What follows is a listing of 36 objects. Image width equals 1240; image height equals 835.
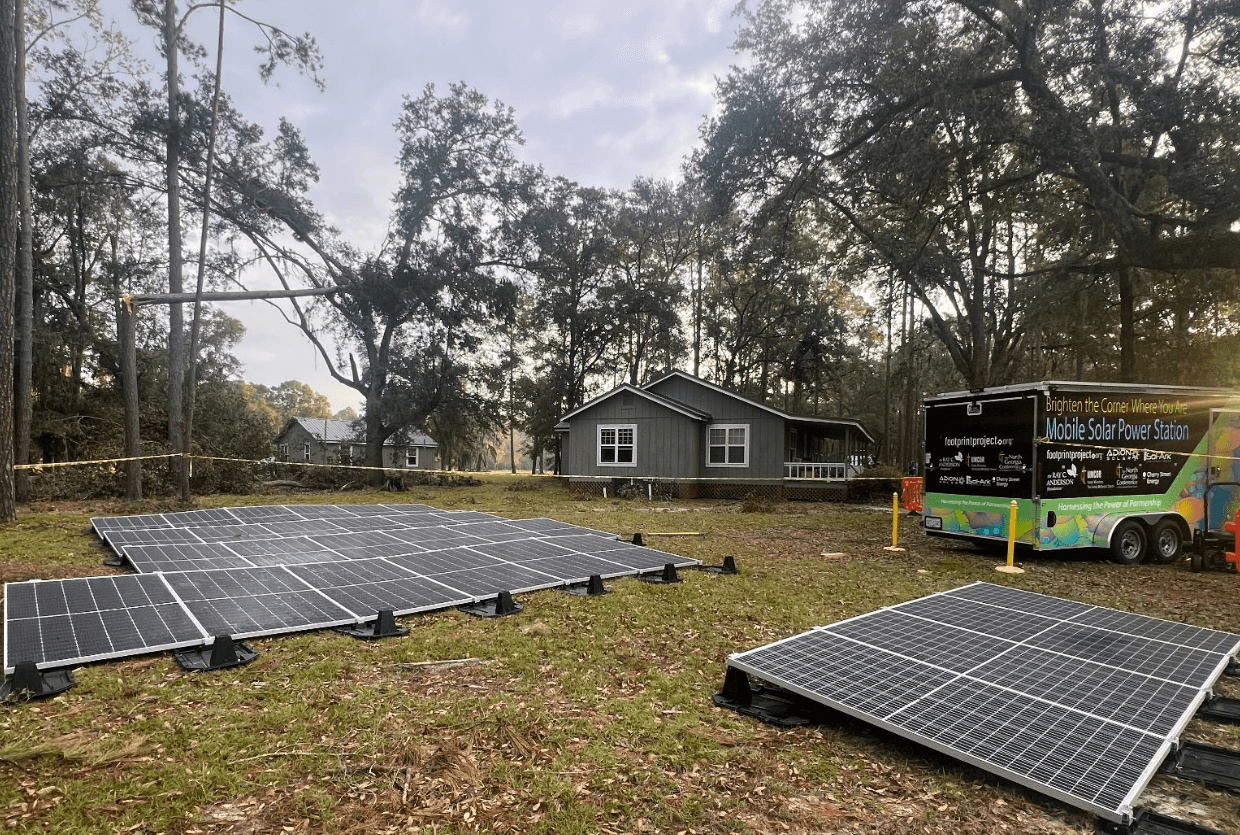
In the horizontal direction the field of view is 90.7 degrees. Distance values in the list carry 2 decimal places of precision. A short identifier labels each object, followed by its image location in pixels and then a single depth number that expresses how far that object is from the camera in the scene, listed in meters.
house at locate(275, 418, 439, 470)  48.25
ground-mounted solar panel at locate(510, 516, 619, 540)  10.51
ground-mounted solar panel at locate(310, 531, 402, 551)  8.78
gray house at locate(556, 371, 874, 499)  23.92
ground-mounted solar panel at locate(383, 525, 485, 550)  9.11
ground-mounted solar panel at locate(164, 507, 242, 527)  10.00
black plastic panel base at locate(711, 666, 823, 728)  3.93
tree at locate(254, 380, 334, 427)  80.06
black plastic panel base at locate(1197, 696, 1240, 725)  3.99
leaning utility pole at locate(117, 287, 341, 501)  16.31
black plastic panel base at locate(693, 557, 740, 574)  8.72
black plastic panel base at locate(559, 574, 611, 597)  7.25
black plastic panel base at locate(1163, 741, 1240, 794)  3.18
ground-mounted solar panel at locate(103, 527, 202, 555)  8.29
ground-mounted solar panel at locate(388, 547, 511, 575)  7.52
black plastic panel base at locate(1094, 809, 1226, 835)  2.66
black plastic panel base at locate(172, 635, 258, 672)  4.54
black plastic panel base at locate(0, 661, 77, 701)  3.88
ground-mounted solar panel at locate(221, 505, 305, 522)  10.72
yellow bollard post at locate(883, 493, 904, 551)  11.50
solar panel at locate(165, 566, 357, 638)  5.29
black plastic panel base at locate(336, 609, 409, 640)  5.45
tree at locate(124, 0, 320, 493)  17.86
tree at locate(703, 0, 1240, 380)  11.18
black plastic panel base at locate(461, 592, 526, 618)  6.28
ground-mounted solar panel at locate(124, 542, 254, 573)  7.07
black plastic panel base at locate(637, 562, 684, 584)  7.95
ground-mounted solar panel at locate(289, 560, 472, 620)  6.07
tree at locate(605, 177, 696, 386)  36.53
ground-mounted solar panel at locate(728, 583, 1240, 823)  3.03
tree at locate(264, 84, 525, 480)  27.03
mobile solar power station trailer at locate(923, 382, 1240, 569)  9.78
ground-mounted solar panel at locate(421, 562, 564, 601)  6.83
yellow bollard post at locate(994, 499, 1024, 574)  9.43
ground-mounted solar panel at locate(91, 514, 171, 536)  9.46
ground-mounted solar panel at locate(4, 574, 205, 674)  4.43
